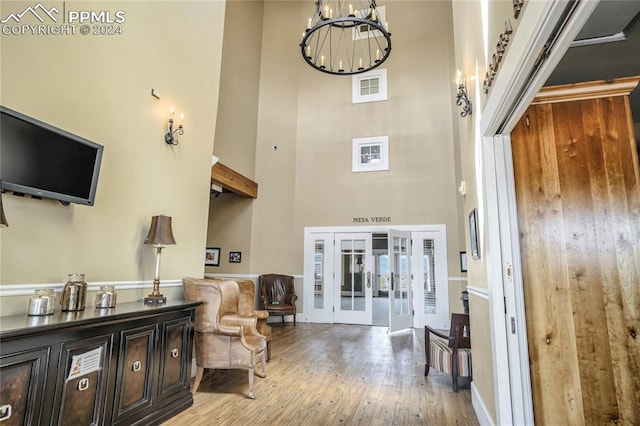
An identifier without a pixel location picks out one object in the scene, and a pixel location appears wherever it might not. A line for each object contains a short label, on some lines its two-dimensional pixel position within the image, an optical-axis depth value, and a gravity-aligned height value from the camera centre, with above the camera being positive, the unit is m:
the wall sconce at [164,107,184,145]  3.46 +1.34
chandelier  8.01 +5.40
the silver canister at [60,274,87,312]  2.22 -0.23
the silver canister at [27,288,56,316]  2.02 -0.27
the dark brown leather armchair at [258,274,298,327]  7.04 -0.61
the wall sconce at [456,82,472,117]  2.95 +1.54
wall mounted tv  1.96 +0.65
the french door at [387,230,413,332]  6.56 -0.27
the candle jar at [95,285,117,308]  2.43 -0.27
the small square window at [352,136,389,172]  7.54 +2.54
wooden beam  5.92 +1.58
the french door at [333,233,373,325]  7.22 -0.29
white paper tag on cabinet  1.94 -0.62
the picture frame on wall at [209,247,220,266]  7.41 +0.14
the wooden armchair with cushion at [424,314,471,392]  3.44 -0.89
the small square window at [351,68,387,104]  7.81 +4.22
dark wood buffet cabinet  1.67 -0.65
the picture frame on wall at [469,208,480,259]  2.74 +0.30
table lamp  2.96 +0.21
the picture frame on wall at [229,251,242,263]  7.31 +0.13
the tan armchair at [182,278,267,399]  3.17 -0.71
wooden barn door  2.02 +0.13
